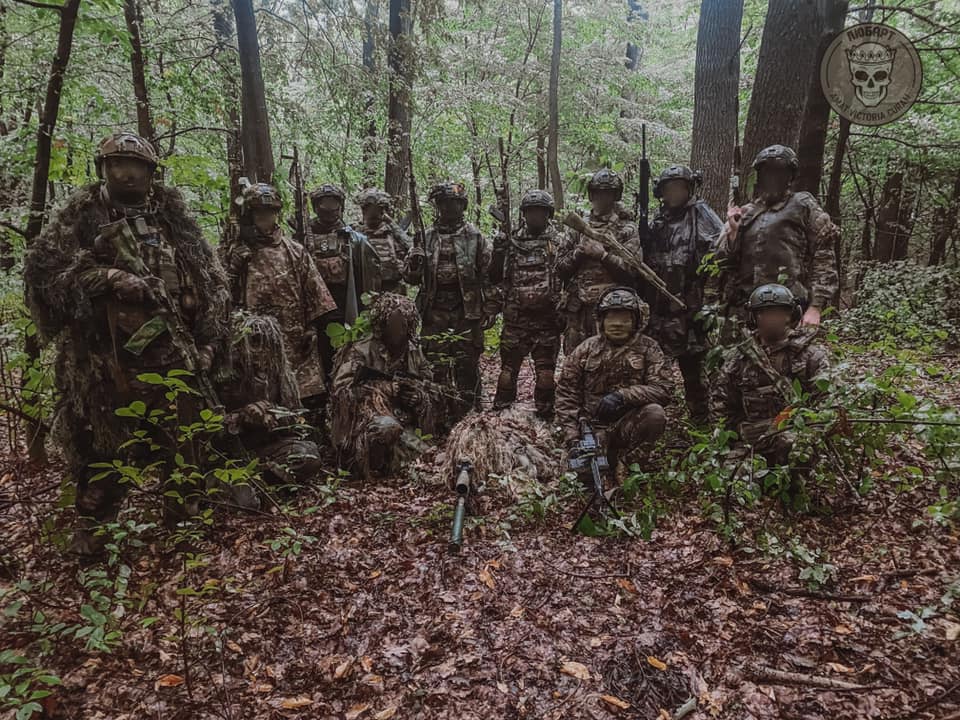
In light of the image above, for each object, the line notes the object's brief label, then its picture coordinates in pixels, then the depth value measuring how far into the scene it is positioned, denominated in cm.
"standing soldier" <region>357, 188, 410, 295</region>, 707
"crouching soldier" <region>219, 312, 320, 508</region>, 459
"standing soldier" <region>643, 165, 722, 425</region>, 584
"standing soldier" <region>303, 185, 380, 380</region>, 656
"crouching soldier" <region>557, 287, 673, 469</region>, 486
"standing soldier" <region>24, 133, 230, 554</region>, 364
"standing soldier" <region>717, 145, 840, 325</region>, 493
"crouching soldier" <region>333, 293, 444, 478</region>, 519
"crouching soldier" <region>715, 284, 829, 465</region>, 439
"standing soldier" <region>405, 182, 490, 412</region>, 685
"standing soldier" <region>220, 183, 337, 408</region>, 577
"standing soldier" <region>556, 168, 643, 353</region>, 602
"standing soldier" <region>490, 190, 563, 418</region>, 663
